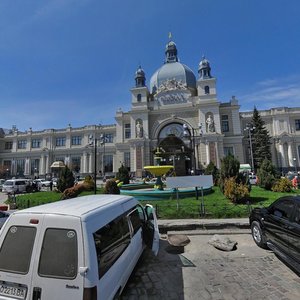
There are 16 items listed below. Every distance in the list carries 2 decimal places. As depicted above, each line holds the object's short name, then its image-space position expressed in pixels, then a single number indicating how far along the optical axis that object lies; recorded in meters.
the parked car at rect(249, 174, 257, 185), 28.99
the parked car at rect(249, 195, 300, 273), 5.05
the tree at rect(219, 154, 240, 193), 14.95
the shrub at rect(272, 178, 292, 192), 16.88
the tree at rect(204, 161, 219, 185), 23.95
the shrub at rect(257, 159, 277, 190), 18.59
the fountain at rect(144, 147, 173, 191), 17.75
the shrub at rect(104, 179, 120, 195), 14.17
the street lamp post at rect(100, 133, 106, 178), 63.31
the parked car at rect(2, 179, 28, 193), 29.92
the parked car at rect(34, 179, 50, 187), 39.11
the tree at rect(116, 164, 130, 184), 25.14
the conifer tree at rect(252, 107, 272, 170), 50.21
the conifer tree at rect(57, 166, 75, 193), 21.16
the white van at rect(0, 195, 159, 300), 2.84
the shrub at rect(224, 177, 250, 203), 12.65
